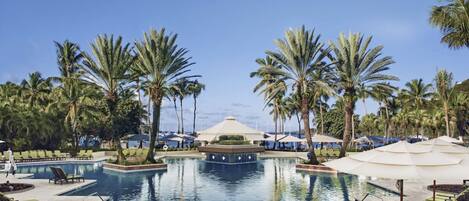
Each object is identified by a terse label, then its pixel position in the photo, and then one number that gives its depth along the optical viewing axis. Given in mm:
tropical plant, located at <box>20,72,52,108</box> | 48994
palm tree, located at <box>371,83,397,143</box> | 33347
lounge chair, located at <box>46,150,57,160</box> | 38281
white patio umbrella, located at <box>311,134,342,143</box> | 47344
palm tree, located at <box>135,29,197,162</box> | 32656
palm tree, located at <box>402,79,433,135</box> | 69312
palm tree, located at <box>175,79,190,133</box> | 33944
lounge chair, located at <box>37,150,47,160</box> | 37800
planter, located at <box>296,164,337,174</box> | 30653
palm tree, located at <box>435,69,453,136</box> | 47750
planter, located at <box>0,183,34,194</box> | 18977
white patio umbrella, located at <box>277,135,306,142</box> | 51469
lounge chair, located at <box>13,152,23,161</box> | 35812
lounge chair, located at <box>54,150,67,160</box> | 39125
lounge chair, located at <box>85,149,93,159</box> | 40075
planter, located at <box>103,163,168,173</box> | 31047
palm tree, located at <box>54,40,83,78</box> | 59531
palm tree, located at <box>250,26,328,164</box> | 32125
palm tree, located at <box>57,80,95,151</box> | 44500
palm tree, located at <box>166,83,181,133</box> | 68812
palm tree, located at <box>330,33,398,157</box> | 33250
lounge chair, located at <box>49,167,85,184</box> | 22238
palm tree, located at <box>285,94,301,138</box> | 66725
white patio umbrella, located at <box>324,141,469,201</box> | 9117
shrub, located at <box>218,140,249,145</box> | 42259
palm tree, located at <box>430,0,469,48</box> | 23297
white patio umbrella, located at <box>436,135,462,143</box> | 21500
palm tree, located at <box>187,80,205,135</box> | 71012
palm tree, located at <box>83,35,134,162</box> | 32281
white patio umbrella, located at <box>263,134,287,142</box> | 55256
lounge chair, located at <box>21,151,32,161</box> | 36281
